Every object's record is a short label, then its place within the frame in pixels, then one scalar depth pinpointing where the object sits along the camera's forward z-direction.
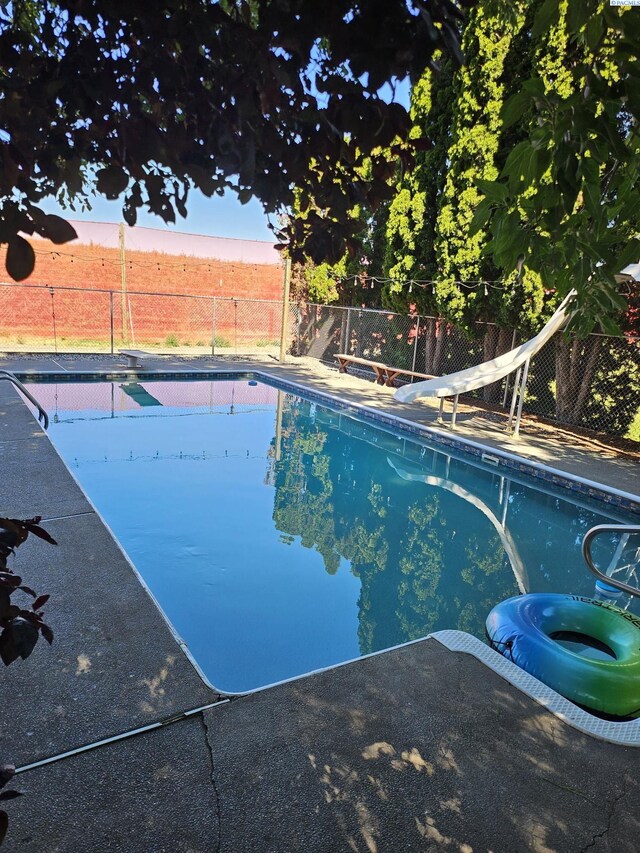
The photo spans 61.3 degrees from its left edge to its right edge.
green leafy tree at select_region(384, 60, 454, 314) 10.44
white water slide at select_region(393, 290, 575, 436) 7.56
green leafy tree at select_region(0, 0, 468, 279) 0.83
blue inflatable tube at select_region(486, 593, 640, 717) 2.84
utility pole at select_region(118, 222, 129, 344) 14.91
